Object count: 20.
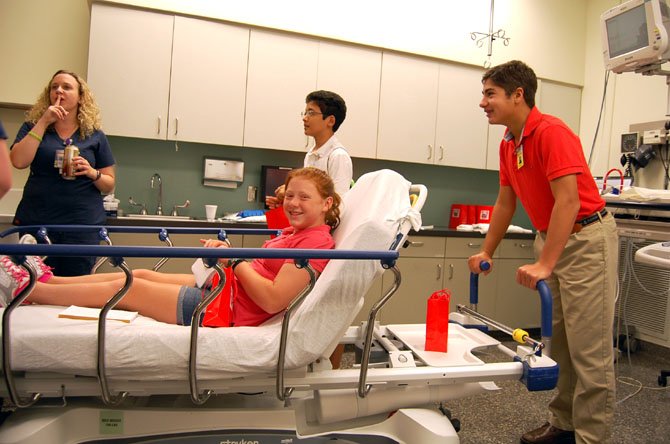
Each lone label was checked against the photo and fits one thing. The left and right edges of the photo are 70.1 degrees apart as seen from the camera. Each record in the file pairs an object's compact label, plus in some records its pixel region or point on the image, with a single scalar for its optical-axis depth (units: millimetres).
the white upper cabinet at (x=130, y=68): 3121
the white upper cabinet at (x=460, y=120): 3934
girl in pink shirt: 1506
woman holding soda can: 2152
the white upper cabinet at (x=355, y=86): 3568
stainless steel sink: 2975
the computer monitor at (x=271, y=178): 3676
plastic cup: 3391
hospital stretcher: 1173
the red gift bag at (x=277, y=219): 2174
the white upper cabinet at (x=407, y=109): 3746
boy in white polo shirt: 2197
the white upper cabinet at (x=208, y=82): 3250
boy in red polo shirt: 1701
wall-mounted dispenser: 3592
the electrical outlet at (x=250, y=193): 3723
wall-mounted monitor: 2920
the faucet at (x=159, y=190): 3500
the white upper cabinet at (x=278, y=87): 3404
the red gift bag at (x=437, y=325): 1531
